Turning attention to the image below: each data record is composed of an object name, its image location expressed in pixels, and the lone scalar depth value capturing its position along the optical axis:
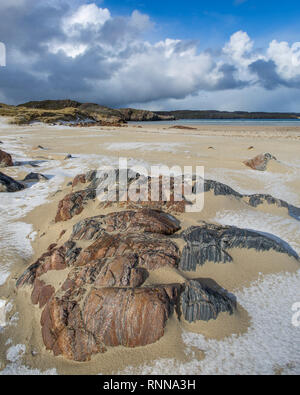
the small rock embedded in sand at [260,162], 9.87
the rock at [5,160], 10.08
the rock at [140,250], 2.95
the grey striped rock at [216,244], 3.11
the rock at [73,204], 4.79
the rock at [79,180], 6.71
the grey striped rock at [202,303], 2.46
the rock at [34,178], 8.47
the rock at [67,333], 2.32
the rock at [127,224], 3.61
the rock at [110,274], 2.68
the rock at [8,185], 7.25
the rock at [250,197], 5.27
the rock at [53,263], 3.26
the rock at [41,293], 2.92
